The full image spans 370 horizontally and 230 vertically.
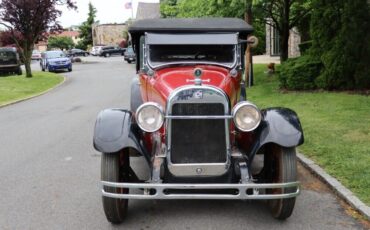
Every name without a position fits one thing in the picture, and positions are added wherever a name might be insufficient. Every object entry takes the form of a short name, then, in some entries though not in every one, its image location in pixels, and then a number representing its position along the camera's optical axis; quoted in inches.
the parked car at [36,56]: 2531.7
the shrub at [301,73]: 571.5
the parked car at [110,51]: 2534.7
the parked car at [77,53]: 2549.2
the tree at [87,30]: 3521.2
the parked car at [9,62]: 1268.5
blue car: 1396.4
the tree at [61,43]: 3508.9
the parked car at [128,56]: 1654.5
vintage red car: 191.6
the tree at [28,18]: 1055.6
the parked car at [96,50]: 2629.4
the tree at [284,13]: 690.2
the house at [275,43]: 1214.3
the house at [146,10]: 2997.0
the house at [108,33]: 3376.0
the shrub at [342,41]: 512.7
